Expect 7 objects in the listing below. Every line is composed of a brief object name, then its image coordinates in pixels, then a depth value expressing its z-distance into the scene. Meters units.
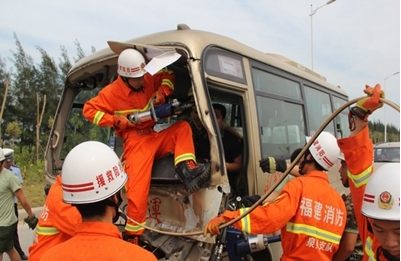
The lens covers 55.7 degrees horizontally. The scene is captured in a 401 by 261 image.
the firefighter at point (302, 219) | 2.55
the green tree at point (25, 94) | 20.31
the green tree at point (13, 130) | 15.39
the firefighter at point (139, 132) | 3.37
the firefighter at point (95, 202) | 1.72
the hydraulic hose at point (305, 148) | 1.90
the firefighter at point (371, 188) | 1.84
